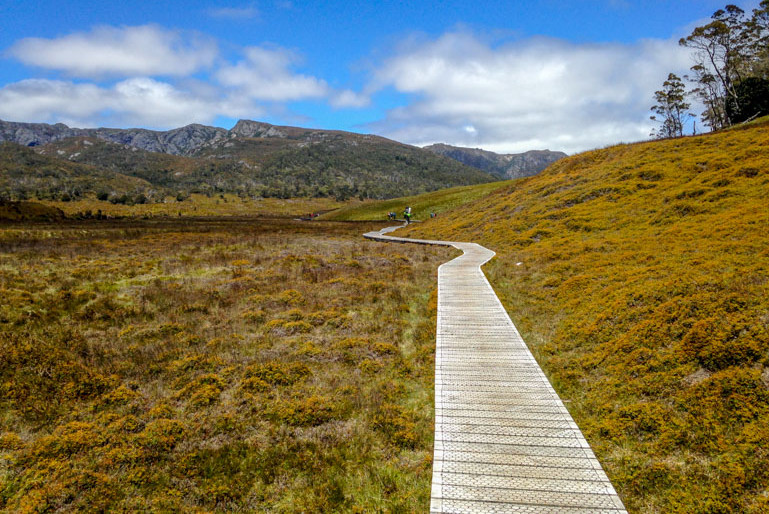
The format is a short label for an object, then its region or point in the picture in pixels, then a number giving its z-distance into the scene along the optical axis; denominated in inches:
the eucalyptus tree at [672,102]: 3016.7
